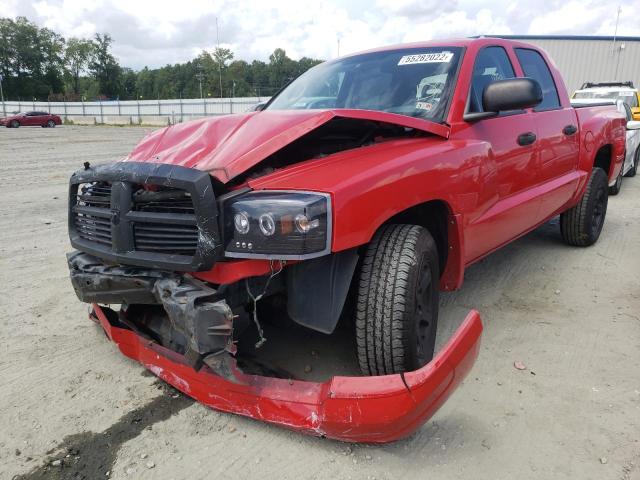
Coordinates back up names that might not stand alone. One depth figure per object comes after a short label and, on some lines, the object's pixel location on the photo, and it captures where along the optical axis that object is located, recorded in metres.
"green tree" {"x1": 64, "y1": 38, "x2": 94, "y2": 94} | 85.94
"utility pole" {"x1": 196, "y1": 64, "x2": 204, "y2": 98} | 78.10
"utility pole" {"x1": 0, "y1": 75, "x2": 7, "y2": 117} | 50.62
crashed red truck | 1.95
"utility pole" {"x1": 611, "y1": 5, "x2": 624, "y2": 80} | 28.17
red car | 35.83
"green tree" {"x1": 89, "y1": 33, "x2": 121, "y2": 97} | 88.31
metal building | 28.27
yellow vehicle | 12.84
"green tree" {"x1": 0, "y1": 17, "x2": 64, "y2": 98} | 75.69
